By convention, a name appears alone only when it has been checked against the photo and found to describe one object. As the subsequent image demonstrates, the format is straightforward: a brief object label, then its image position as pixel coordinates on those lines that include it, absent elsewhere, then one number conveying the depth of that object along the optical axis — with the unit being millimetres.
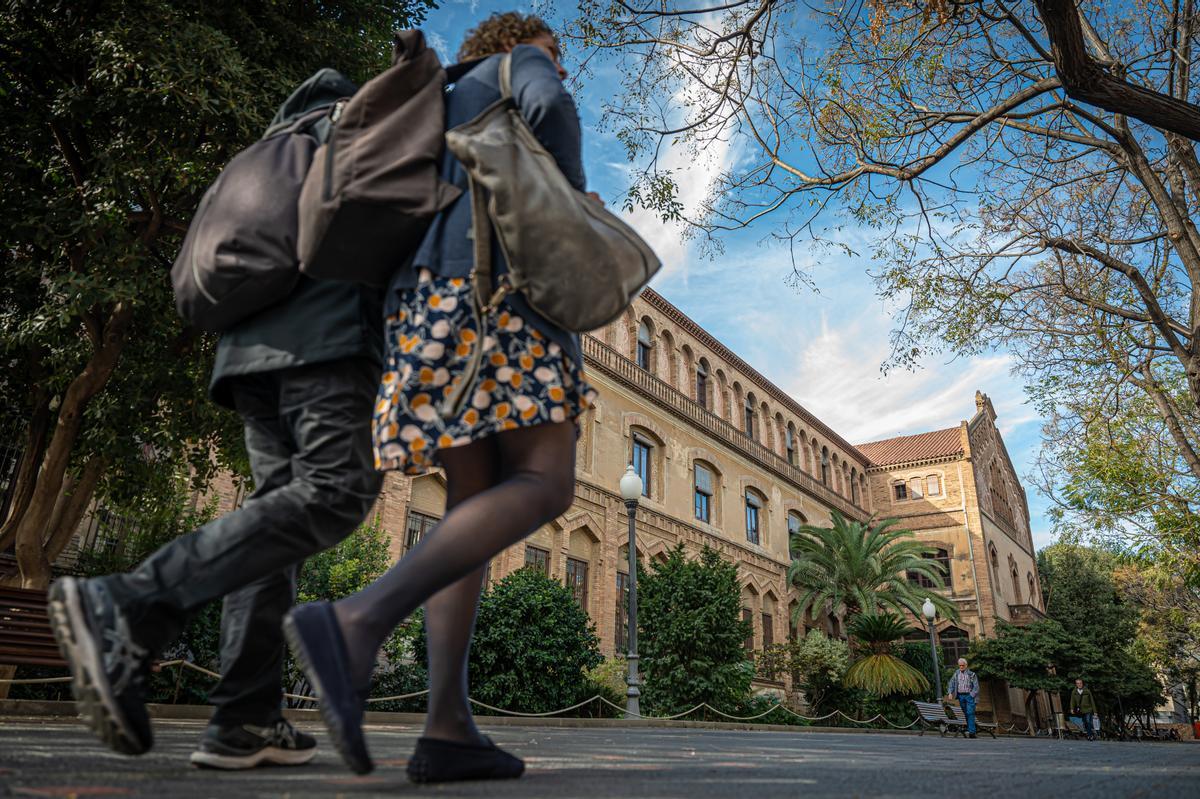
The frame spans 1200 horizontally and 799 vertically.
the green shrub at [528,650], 10414
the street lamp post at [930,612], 21370
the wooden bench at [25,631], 5742
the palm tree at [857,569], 26125
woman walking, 1681
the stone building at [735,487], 19922
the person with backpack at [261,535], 1578
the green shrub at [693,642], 13836
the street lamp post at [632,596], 11344
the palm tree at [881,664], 22344
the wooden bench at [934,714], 19391
